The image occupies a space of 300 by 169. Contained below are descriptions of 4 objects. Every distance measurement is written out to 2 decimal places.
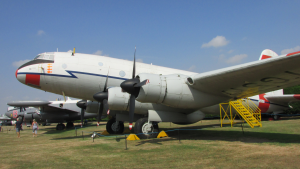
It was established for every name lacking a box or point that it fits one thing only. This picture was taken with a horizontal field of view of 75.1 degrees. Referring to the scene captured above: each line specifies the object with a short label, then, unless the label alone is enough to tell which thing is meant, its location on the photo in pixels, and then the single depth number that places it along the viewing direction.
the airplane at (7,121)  45.89
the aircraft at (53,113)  21.27
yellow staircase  13.22
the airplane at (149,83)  7.44
